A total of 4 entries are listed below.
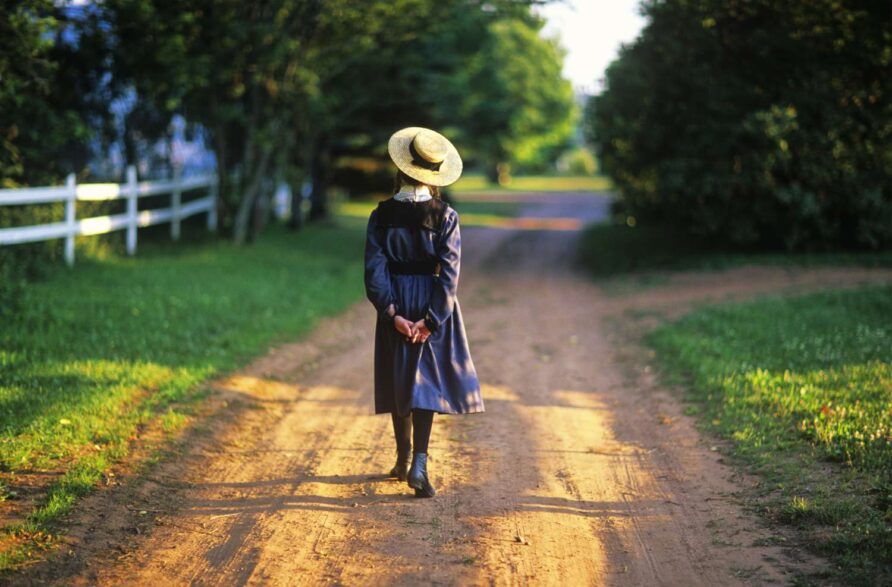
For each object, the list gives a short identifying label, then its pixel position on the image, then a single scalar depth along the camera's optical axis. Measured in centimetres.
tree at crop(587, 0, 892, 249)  1669
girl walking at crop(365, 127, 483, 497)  579
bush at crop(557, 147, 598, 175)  8650
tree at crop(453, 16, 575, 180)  3928
